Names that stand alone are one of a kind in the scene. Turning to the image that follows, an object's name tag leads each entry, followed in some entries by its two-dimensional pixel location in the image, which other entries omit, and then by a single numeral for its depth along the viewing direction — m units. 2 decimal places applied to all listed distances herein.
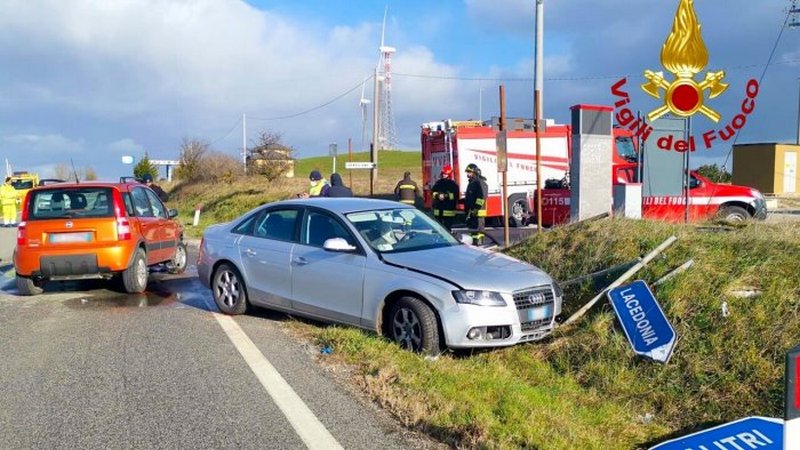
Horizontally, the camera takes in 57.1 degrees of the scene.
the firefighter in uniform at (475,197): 13.09
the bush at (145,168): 56.31
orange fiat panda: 10.55
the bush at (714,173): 29.67
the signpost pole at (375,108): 30.70
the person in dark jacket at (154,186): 17.05
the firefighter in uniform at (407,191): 16.45
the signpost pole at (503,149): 10.34
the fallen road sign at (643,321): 6.82
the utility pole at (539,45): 18.34
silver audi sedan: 6.80
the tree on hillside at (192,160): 43.94
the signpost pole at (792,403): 2.84
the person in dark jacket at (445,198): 13.67
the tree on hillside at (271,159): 36.12
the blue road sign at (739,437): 5.02
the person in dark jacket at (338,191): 13.43
